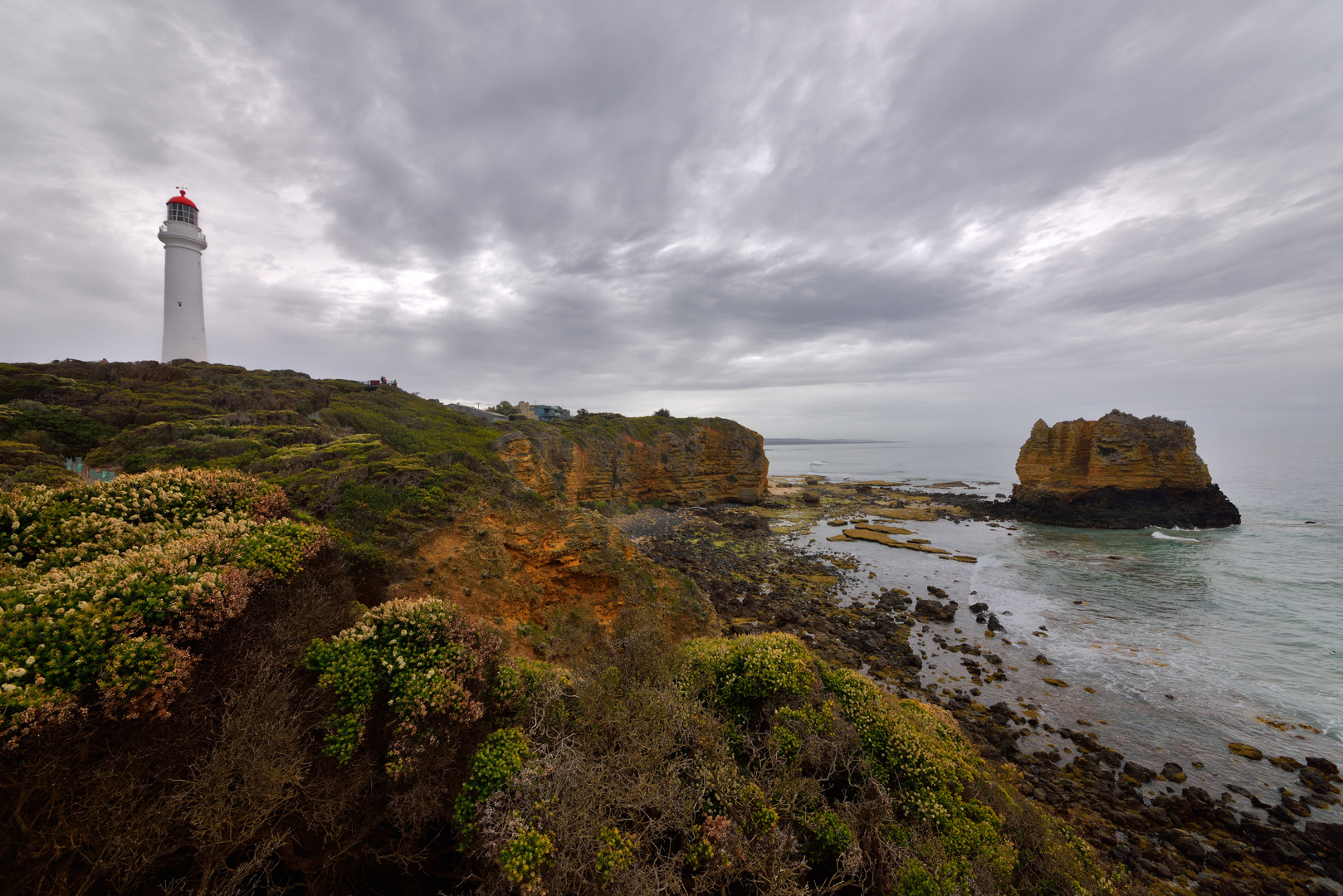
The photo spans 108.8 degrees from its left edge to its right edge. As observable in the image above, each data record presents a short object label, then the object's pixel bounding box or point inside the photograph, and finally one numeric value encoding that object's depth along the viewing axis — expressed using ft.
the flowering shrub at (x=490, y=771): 18.07
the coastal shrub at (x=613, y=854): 17.20
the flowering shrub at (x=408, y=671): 17.87
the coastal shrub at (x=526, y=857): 16.14
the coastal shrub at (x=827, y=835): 22.11
